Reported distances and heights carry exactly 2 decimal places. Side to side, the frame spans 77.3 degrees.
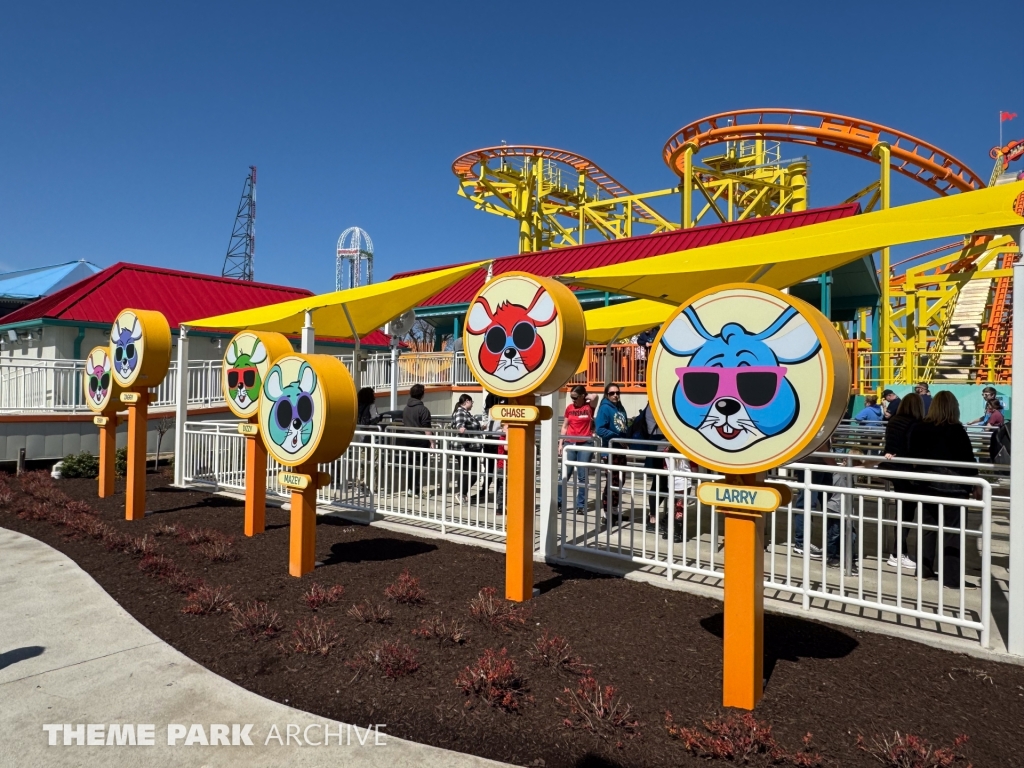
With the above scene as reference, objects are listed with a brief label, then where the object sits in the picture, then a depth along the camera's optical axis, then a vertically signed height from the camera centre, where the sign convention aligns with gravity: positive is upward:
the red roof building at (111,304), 16.37 +2.51
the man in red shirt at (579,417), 9.19 -0.34
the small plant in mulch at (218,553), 6.16 -1.56
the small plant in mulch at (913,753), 2.76 -1.57
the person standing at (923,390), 12.34 +0.11
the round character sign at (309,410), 5.53 -0.16
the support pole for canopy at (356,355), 10.06 +0.63
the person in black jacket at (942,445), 5.64 -0.45
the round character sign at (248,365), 7.35 +0.31
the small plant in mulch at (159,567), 5.63 -1.57
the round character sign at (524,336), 4.81 +0.45
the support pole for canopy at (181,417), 10.90 -0.44
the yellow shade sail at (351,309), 8.69 +1.27
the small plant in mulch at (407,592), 4.95 -1.56
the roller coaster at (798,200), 21.14 +8.58
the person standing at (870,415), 11.37 -0.36
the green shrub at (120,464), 11.90 -1.39
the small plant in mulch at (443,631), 4.19 -1.59
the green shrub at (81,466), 11.48 -1.36
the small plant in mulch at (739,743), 2.87 -1.60
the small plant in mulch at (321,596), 4.88 -1.58
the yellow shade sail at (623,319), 9.54 +1.14
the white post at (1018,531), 3.90 -0.83
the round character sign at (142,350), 8.00 +0.52
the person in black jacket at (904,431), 6.04 -0.35
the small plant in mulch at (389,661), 3.74 -1.60
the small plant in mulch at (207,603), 4.72 -1.58
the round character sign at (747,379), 3.16 +0.08
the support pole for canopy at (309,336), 8.48 +0.74
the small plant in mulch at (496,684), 3.39 -1.59
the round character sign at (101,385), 8.66 +0.08
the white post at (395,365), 12.93 +0.58
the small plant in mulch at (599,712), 3.11 -1.61
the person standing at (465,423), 9.19 -0.46
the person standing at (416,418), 9.29 -0.38
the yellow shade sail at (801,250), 4.57 +1.20
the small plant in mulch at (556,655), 3.79 -1.58
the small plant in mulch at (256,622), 4.34 -1.59
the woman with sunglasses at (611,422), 8.27 -0.37
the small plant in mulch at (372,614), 4.55 -1.59
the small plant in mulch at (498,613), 4.45 -1.57
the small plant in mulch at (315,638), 4.04 -1.60
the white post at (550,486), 6.05 -0.89
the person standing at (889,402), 13.95 -0.15
